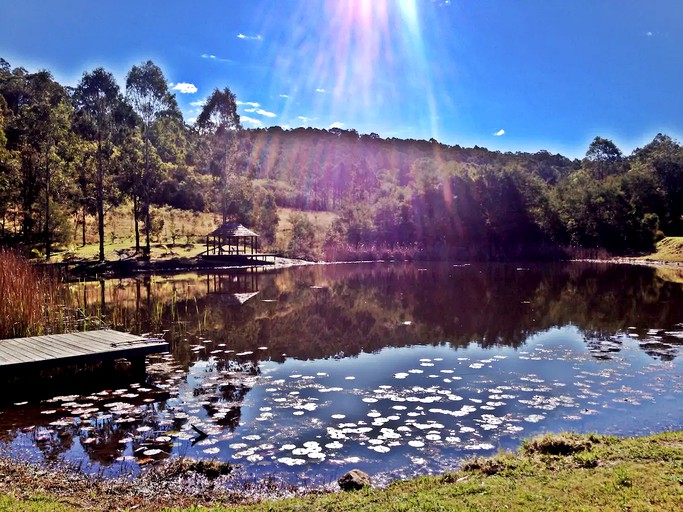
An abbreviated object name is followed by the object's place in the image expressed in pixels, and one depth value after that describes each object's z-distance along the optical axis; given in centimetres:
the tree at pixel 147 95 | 4084
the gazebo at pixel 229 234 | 4059
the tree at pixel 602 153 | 8900
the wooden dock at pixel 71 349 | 952
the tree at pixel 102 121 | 3803
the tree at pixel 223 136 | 4856
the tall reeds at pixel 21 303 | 1154
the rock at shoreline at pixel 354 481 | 569
